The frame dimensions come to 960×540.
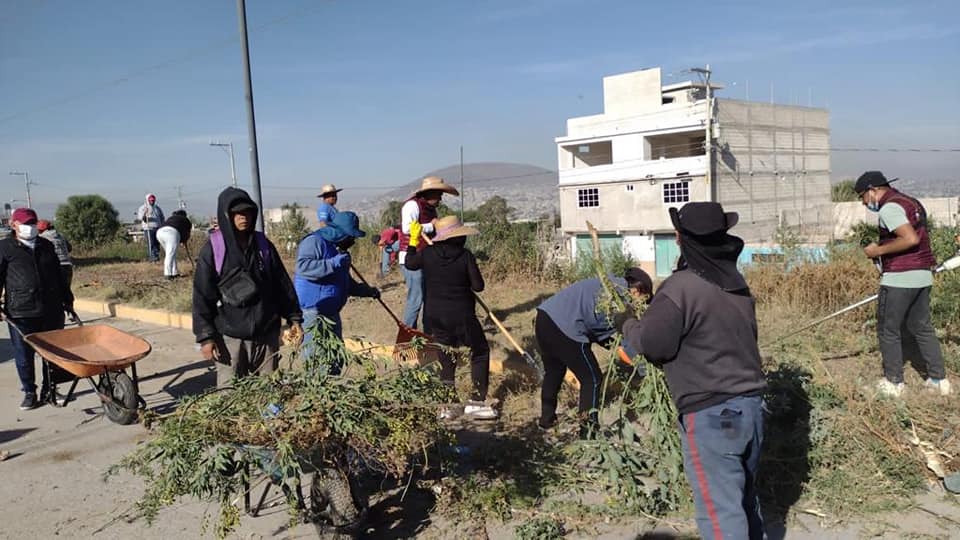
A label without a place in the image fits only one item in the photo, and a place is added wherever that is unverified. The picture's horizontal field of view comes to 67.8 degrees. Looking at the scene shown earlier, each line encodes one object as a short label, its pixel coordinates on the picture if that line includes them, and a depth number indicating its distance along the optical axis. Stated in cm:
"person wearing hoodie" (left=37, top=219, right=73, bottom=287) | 912
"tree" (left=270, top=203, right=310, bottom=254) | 1719
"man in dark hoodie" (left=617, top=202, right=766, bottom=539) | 288
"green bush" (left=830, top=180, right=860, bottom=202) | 5500
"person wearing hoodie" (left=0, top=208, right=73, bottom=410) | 637
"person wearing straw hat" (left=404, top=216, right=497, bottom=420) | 541
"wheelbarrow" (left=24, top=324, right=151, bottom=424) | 552
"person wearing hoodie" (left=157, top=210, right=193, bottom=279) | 1314
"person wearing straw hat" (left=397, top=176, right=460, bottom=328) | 723
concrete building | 5288
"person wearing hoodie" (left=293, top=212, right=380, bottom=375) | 529
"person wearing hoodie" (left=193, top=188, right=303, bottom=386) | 459
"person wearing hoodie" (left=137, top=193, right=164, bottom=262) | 1680
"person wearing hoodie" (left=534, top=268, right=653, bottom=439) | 462
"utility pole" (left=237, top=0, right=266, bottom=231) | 873
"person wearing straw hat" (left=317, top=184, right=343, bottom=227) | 934
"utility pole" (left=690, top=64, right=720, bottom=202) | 5056
